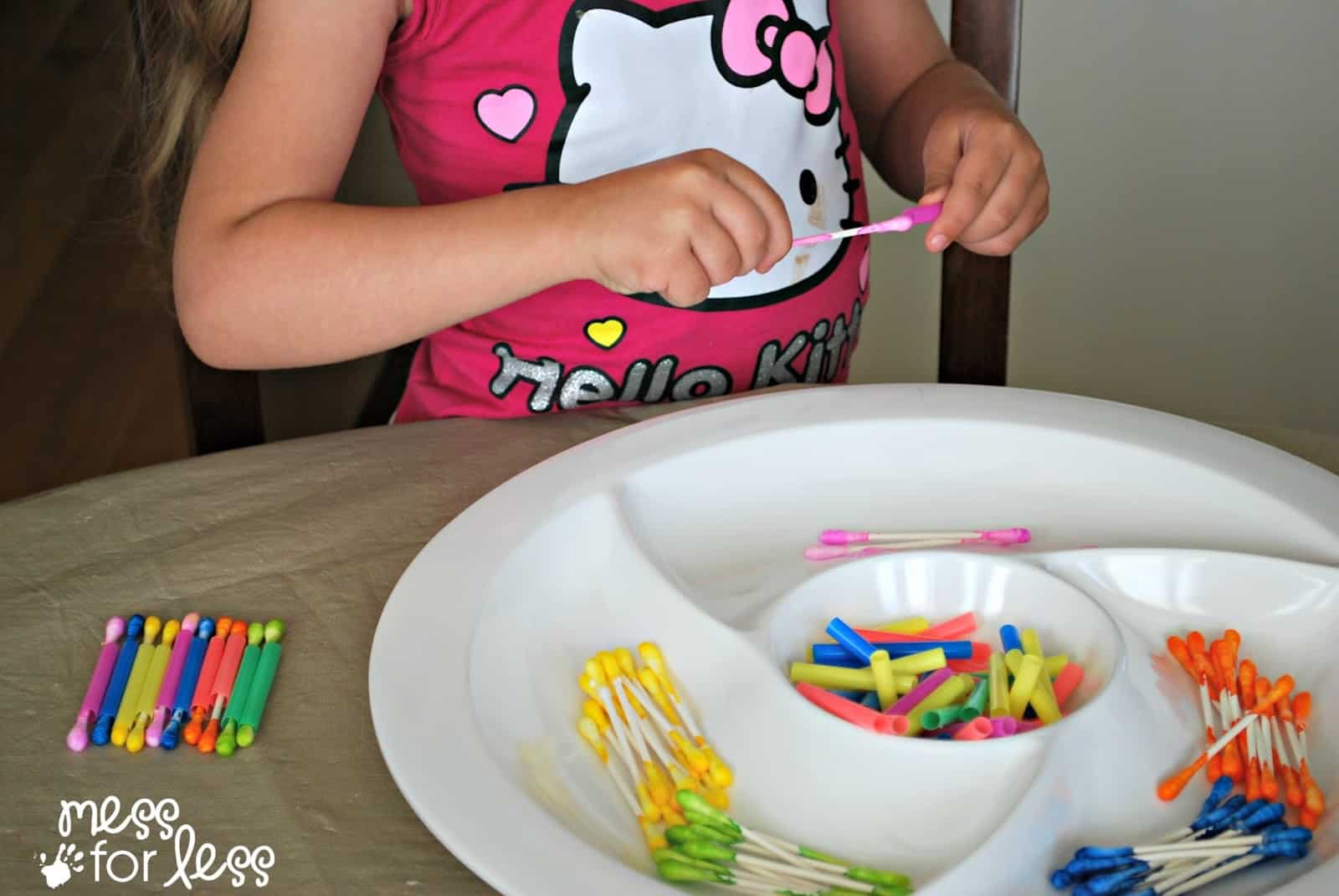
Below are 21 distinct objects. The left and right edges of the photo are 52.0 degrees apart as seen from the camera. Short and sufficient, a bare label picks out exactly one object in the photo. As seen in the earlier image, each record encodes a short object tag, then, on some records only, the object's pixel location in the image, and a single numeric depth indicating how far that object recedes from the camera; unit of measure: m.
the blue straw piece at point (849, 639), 0.60
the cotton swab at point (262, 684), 0.56
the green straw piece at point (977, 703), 0.56
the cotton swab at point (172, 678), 0.56
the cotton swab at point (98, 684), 0.56
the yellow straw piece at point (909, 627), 0.63
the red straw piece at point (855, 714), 0.54
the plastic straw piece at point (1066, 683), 0.58
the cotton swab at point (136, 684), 0.56
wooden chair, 1.06
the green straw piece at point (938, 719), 0.56
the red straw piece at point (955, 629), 0.63
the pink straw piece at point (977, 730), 0.54
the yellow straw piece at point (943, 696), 0.57
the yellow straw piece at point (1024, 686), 0.56
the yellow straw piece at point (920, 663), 0.59
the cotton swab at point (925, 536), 0.69
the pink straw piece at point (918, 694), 0.57
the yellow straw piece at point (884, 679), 0.58
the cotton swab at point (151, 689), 0.55
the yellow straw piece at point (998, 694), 0.57
